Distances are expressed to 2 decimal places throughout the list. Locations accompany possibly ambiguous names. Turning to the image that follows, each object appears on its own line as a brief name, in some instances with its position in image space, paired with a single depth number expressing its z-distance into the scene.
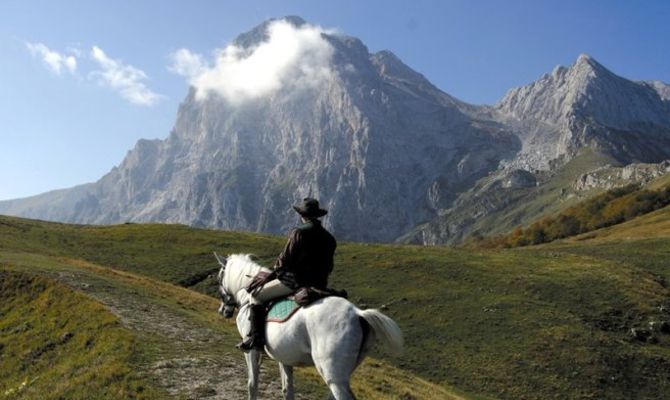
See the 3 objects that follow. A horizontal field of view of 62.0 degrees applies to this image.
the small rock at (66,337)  26.45
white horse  12.17
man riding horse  14.34
